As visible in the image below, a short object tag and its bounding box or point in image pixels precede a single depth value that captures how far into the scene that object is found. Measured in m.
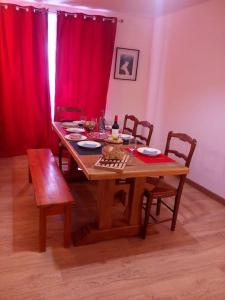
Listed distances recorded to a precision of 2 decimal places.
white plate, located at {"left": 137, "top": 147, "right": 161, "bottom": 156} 2.23
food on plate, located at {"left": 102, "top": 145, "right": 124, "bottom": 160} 1.98
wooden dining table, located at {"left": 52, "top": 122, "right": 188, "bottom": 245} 1.87
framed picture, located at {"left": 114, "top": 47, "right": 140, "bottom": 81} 4.27
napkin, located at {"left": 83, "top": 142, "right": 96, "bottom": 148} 2.30
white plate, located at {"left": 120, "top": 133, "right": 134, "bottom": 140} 2.70
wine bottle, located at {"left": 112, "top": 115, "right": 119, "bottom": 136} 2.59
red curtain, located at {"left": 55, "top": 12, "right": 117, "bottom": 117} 3.87
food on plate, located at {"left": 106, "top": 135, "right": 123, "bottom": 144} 2.48
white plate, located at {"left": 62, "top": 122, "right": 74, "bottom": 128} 3.09
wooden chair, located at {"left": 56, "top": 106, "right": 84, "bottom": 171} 3.49
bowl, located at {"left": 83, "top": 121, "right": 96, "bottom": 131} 2.94
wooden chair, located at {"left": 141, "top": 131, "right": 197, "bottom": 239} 2.26
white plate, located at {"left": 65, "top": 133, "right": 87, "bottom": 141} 2.51
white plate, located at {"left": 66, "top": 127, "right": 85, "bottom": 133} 2.85
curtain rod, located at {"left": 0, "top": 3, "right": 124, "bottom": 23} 3.56
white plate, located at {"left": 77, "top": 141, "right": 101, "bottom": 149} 2.29
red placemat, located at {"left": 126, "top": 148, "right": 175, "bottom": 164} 2.09
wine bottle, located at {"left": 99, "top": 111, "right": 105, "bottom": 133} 2.97
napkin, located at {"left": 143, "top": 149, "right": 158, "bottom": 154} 2.25
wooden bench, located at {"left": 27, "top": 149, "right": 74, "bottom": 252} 2.02
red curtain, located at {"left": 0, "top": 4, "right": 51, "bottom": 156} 3.64
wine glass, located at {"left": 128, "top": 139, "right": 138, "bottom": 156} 2.31
